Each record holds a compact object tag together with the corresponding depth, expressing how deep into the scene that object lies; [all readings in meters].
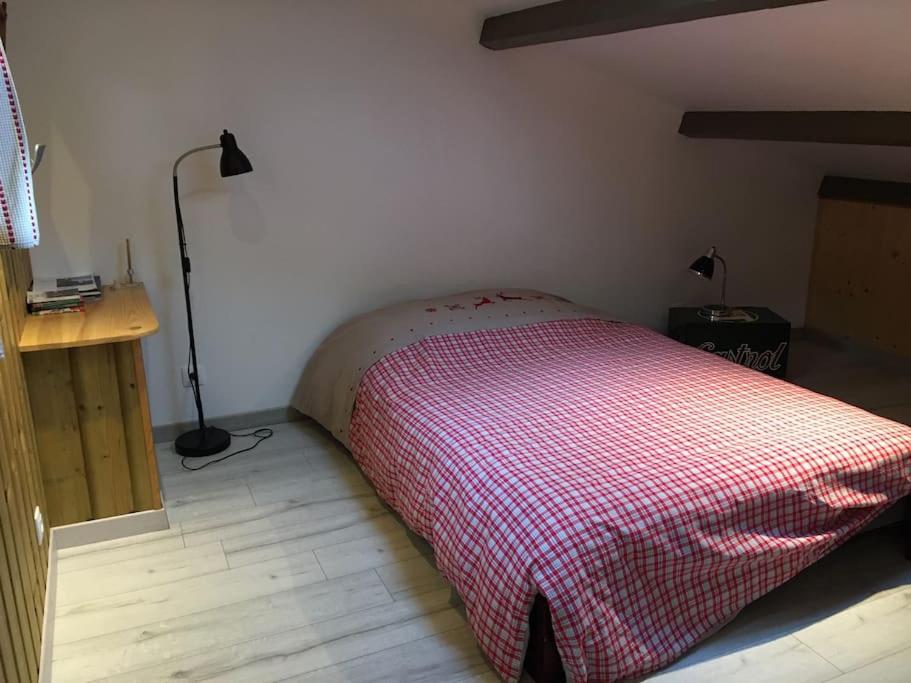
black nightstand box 3.90
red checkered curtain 1.41
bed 1.91
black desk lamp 3.95
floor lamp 2.86
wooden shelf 2.38
